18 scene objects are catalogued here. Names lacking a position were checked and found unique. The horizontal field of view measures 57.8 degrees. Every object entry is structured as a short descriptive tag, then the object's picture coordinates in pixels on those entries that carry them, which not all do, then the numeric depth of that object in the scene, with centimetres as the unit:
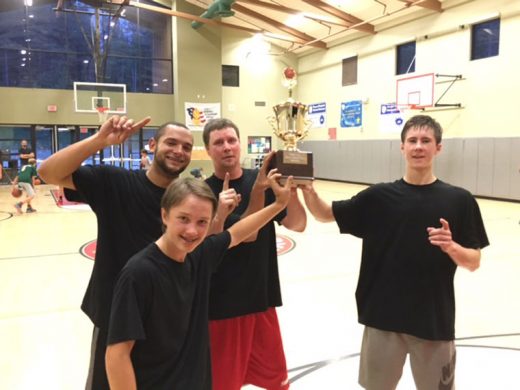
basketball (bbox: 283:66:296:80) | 382
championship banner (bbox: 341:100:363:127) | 1930
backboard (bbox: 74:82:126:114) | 1827
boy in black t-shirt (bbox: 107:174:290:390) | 159
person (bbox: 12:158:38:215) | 1113
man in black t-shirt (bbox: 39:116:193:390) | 223
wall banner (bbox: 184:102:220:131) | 2084
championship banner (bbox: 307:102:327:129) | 2172
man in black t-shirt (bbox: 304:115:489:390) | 219
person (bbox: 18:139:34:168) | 1502
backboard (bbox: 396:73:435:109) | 1488
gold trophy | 240
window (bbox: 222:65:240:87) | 2241
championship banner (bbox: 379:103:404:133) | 1733
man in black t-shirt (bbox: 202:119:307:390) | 237
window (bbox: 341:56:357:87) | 1948
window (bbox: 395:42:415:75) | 1681
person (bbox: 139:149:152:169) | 1541
